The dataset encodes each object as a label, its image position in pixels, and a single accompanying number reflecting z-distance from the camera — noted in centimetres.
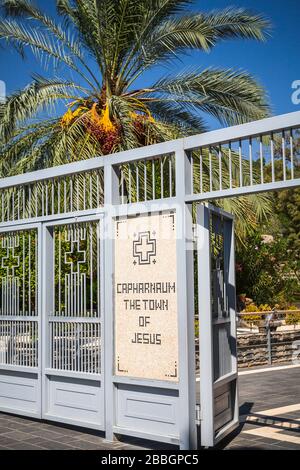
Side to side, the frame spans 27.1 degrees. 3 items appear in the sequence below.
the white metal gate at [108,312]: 604
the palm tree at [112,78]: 1228
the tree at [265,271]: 2098
